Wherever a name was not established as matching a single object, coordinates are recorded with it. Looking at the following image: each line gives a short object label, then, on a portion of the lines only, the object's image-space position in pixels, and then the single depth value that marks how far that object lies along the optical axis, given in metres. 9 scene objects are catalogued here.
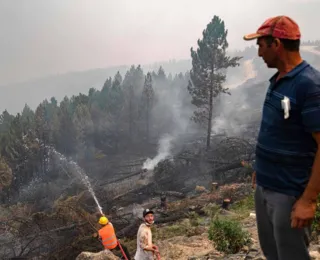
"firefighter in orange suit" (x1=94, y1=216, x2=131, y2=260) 6.86
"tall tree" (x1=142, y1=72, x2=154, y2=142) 49.44
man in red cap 1.73
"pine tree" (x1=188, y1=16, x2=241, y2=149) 31.77
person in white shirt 5.03
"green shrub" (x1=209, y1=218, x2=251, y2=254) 5.82
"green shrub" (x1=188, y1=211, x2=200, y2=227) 10.82
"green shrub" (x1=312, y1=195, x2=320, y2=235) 5.05
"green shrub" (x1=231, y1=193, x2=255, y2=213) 11.63
